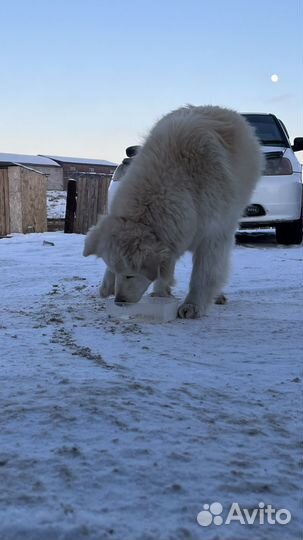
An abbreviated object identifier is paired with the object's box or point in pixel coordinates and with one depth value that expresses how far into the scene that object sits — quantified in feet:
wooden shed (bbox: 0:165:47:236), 44.47
